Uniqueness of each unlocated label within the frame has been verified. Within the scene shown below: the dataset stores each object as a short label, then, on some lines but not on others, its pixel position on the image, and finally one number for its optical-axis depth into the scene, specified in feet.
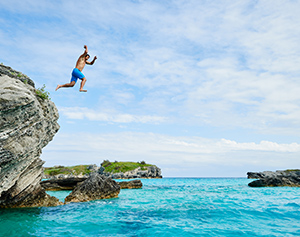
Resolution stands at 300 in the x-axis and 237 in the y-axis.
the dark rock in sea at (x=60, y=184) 154.30
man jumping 48.42
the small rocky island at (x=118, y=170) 471.21
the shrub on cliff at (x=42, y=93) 62.65
